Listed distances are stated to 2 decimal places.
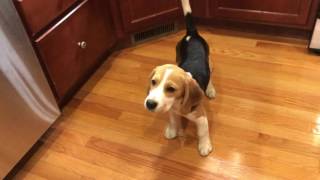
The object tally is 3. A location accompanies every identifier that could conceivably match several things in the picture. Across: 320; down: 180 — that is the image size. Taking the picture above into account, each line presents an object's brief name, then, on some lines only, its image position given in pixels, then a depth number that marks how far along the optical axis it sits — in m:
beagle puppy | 1.19
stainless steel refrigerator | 1.26
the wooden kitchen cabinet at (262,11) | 1.79
